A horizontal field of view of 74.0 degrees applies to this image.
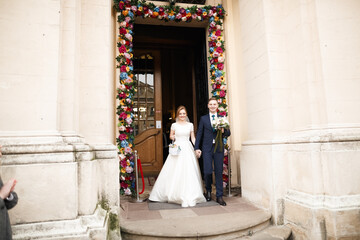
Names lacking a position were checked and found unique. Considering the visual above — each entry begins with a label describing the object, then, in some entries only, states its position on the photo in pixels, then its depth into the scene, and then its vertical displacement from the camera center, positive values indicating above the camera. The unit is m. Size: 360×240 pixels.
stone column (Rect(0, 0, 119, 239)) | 2.66 +0.17
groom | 4.58 -0.17
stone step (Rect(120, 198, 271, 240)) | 3.10 -1.17
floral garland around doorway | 5.18 +1.98
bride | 4.52 -0.69
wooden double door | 7.67 +2.04
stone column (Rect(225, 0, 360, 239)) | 3.19 +0.33
